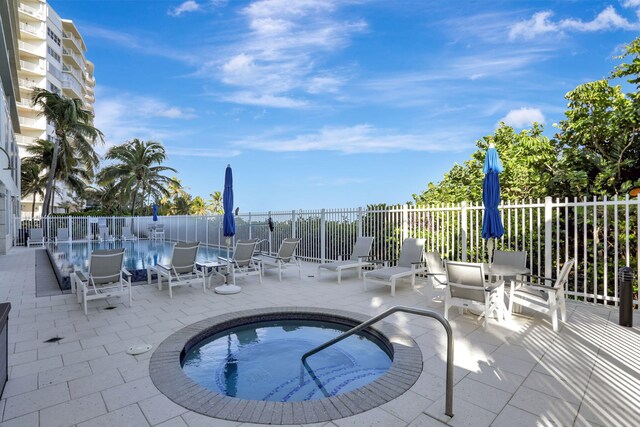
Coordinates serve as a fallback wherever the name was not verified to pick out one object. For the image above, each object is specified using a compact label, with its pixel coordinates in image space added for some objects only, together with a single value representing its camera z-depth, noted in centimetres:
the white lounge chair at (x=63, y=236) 2012
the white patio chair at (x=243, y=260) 786
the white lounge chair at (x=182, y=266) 694
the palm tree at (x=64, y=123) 2095
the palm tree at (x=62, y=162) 2386
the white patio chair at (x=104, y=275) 584
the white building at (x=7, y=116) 1181
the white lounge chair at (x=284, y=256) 879
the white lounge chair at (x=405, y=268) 686
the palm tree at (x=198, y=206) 4233
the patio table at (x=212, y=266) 782
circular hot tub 269
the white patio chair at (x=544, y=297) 449
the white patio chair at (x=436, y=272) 587
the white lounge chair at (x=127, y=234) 2243
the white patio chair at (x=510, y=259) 607
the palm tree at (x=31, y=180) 2731
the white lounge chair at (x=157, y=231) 2281
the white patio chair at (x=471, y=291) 459
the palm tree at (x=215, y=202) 4712
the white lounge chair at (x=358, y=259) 832
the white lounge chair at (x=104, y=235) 2159
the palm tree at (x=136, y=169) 2617
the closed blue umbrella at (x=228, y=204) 851
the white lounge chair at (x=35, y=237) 1872
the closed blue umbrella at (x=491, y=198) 632
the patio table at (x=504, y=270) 545
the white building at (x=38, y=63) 3659
